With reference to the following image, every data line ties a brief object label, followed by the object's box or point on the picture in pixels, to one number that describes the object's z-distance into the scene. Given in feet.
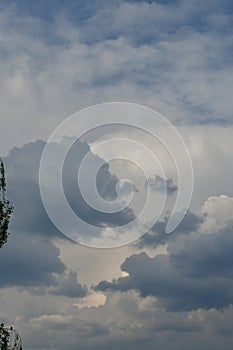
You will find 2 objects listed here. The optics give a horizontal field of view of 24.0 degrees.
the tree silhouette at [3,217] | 203.10
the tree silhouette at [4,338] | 183.79
